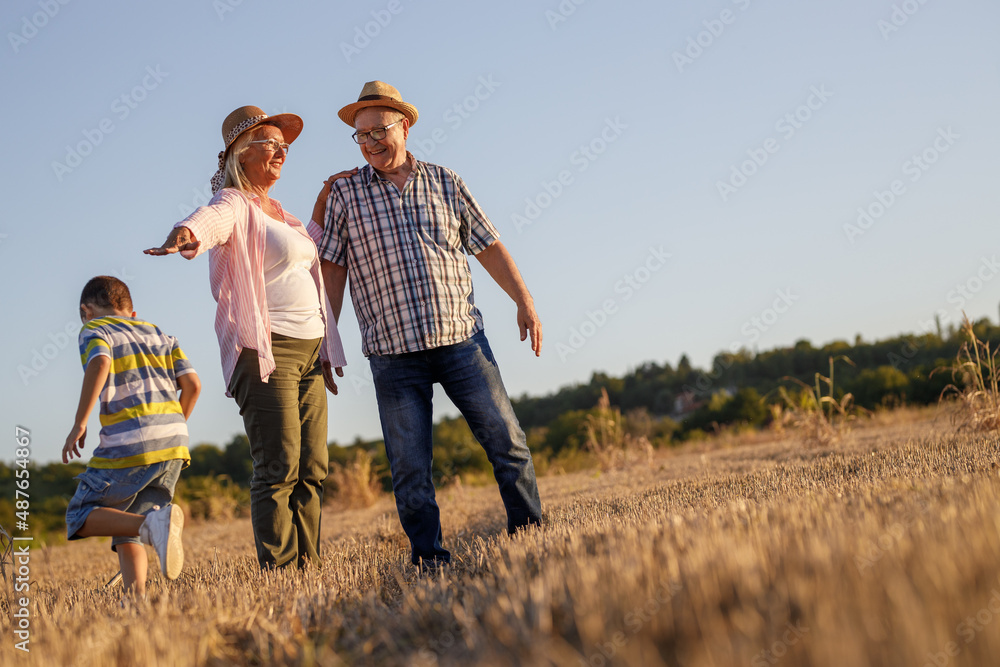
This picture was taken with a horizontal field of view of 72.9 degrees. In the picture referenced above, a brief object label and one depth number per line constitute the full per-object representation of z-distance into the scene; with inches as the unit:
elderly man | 140.3
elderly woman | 131.6
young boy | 127.1
